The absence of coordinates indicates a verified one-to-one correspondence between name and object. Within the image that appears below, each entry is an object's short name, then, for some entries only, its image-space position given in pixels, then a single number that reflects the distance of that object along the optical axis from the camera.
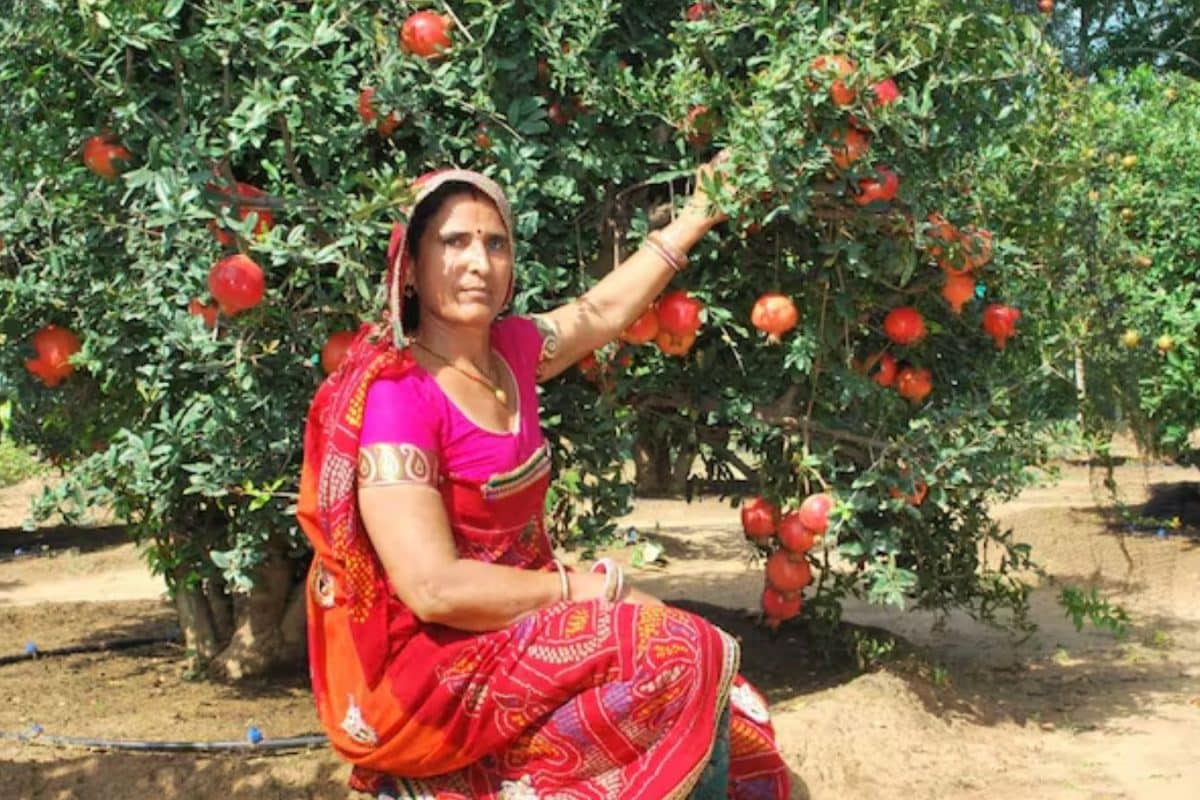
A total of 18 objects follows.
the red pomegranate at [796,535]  4.28
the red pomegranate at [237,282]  3.16
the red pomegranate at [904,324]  4.17
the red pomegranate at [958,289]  4.08
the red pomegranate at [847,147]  3.71
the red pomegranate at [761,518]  4.50
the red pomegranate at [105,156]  3.57
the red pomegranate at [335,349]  3.58
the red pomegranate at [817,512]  4.16
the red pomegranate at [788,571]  4.40
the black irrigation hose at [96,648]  5.68
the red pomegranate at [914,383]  4.40
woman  2.59
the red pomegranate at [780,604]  4.52
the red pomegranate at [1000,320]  4.30
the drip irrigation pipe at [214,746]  4.01
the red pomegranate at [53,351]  3.92
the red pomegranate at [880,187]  3.80
